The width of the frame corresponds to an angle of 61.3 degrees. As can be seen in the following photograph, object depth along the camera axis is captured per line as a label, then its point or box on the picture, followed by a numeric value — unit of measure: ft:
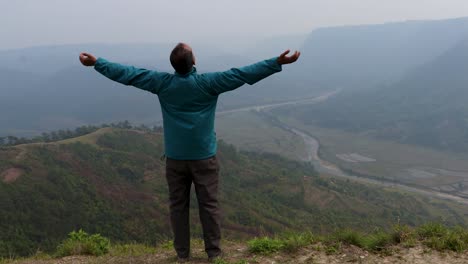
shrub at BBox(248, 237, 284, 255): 17.04
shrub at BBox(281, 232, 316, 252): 17.10
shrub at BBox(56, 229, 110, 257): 19.45
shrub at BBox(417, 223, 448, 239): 17.20
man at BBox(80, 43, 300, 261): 14.57
